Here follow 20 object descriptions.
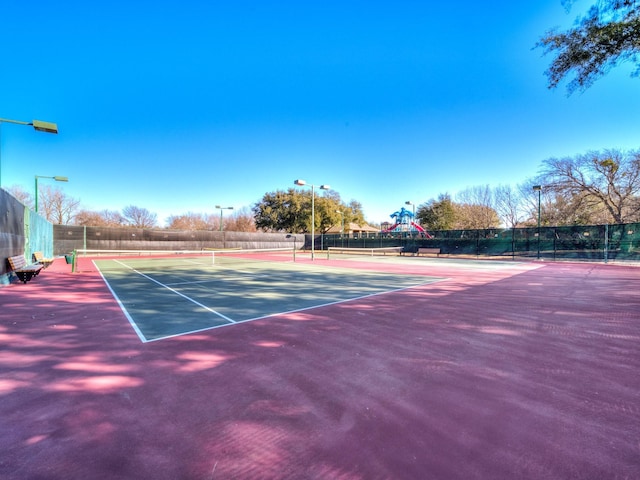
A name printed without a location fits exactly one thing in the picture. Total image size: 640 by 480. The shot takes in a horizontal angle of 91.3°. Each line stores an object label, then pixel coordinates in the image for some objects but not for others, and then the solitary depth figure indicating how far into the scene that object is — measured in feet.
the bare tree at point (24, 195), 136.67
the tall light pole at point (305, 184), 63.00
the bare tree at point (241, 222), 221.05
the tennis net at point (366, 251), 96.43
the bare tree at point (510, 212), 126.31
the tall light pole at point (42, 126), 32.63
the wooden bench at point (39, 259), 45.42
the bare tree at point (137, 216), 202.28
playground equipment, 142.68
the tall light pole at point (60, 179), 55.16
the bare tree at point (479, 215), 130.00
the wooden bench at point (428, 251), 84.84
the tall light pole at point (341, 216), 157.01
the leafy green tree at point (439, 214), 144.05
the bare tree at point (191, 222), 225.76
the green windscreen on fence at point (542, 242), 59.11
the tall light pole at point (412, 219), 112.57
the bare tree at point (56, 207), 144.05
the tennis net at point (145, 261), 56.24
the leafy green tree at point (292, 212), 153.38
